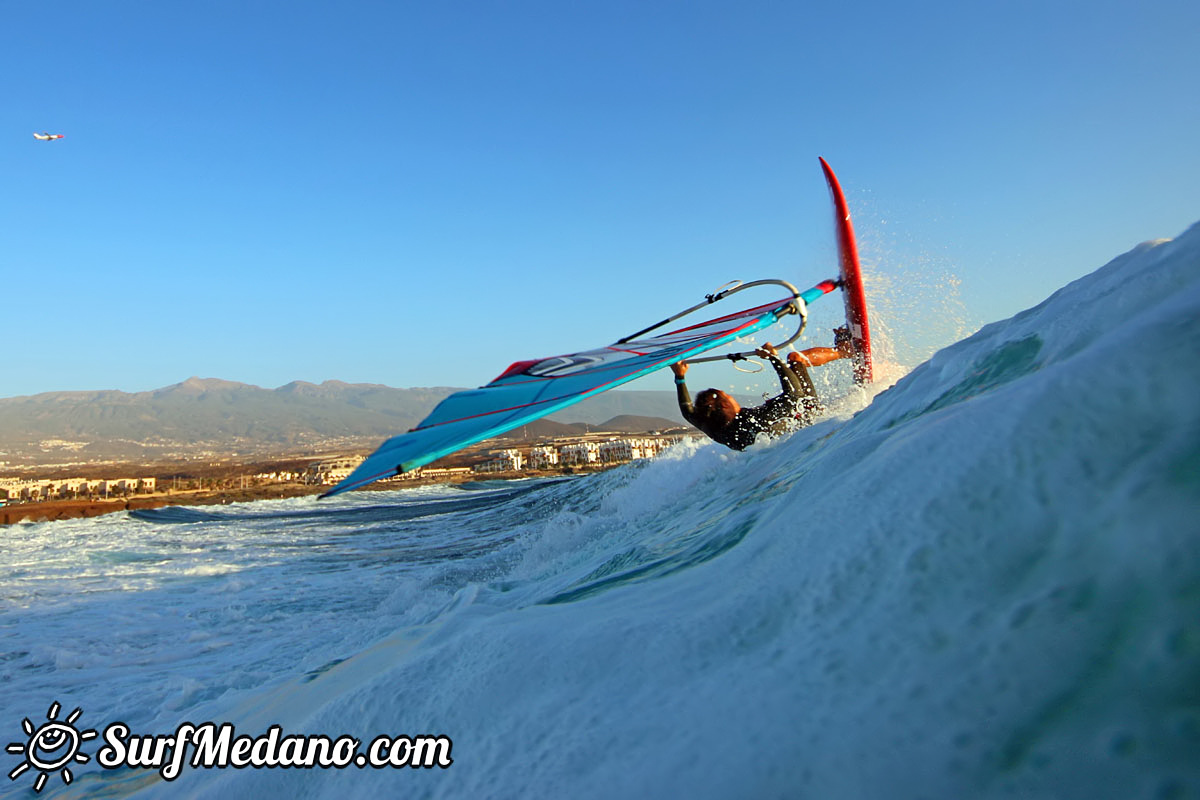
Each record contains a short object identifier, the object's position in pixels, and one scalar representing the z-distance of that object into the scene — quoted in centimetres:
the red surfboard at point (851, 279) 853
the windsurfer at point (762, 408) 695
